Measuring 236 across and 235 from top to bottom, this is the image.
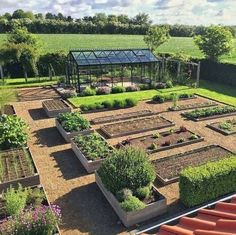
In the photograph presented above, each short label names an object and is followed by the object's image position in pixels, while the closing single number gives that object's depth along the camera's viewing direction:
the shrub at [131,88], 25.17
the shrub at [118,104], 19.99
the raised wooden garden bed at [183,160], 11.05
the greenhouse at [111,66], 24.55
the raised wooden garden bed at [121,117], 17.43
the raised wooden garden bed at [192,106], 19.58
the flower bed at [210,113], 17.76
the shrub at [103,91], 24.16
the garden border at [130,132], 15.11
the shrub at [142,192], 9.05
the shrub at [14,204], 8.03
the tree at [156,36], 34.28
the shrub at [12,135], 12.78
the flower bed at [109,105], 19.38
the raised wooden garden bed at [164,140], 13.57
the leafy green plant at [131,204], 8.48
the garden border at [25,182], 10.14
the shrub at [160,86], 25.95
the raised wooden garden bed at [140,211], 8.57
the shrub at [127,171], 9.12
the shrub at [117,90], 24.64
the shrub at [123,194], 8.82
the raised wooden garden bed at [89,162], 11.54
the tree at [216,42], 28.97
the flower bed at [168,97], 21.25
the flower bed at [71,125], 14.61
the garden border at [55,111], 18.45
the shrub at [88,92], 23.47
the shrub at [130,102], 20.28
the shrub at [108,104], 19.77
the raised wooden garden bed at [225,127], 15.47
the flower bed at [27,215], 6.82
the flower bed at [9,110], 18.70
